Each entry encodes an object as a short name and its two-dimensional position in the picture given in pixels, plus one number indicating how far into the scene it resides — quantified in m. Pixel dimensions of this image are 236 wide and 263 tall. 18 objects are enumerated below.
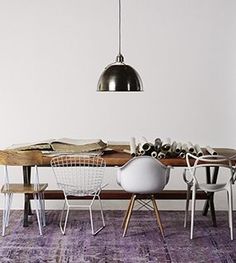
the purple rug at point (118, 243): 4.14
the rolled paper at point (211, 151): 4.89
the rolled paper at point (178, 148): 4.87
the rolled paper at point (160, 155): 4.80
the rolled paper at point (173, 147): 4.86
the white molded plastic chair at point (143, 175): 4.57
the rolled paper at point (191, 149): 4.88
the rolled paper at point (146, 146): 4.80
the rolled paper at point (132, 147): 4.85
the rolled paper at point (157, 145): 4.85
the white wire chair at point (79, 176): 4.73
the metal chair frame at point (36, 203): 4.77
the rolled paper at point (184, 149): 4.86
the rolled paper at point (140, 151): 4.80
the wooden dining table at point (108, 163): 4.72
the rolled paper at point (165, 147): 4.86
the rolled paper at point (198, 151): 4.80
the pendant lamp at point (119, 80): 4.63
